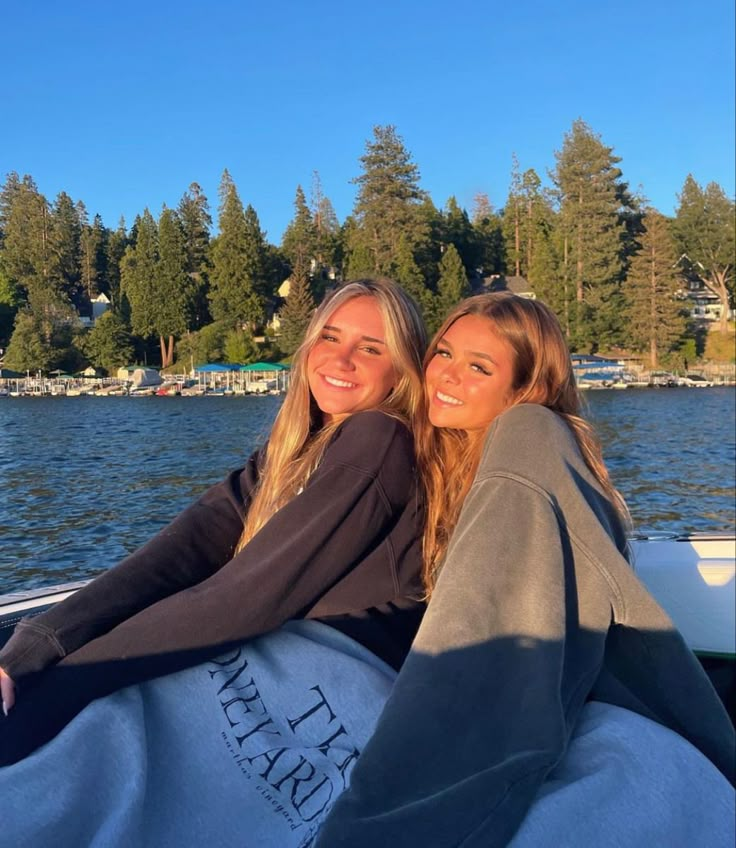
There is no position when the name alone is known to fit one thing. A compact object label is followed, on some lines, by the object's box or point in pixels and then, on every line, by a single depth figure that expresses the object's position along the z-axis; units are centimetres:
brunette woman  134
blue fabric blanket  137
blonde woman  142
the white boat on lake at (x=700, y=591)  324
